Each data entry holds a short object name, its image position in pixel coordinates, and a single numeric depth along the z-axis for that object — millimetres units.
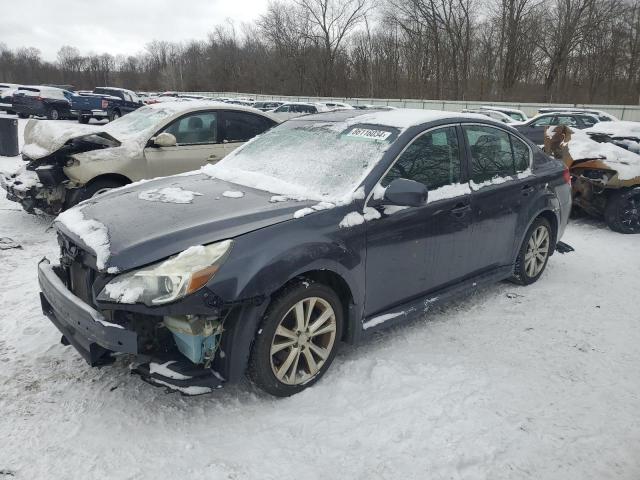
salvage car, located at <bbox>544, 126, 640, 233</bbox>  7328
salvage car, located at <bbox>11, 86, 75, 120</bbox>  24312
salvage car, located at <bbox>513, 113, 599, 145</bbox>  16062
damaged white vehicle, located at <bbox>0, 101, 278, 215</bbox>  6109
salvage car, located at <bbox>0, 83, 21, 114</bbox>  26734
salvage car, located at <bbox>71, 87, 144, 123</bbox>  25016
